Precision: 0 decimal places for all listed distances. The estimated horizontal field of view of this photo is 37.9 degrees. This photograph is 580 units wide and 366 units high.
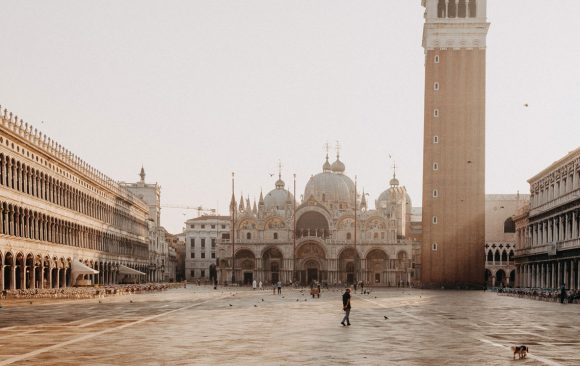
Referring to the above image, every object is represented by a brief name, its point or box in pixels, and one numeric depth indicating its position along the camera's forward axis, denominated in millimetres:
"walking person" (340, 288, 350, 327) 30500
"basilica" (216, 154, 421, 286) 119688
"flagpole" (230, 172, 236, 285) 119188
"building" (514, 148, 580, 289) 69062
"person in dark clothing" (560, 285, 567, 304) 54812
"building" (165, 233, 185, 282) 161625
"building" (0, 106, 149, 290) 56125
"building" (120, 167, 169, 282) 130888
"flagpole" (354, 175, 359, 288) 118762
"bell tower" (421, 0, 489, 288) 89250
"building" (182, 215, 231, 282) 163375
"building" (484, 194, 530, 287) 122250
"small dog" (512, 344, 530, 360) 19969
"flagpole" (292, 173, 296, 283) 118562
